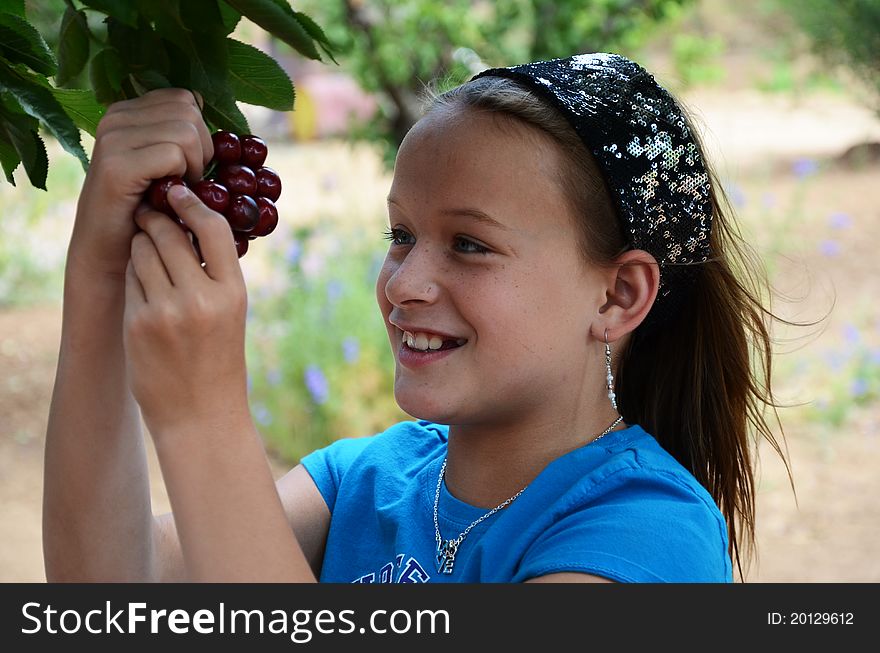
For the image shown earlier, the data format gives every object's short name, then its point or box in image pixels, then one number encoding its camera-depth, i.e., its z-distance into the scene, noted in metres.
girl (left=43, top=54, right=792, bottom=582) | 1.39
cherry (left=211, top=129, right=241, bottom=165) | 1.41
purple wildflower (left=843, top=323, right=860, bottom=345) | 5.61
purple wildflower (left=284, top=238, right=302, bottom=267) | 5.25
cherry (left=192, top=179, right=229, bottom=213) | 1.38
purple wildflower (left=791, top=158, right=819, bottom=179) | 7.13
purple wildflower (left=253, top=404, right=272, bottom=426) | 4.81
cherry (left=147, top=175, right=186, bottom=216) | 1.38
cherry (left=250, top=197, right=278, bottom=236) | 1.42
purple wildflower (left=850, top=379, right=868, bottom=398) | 5.29
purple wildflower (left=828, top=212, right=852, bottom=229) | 7.06
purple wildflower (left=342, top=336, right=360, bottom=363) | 4.54
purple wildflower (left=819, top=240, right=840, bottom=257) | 6.57
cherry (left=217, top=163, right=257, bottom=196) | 1.40
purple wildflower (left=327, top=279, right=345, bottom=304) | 4.91
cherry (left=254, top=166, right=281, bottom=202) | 1.42
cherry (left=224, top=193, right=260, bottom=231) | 1.39
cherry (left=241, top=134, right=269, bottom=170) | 1.41
